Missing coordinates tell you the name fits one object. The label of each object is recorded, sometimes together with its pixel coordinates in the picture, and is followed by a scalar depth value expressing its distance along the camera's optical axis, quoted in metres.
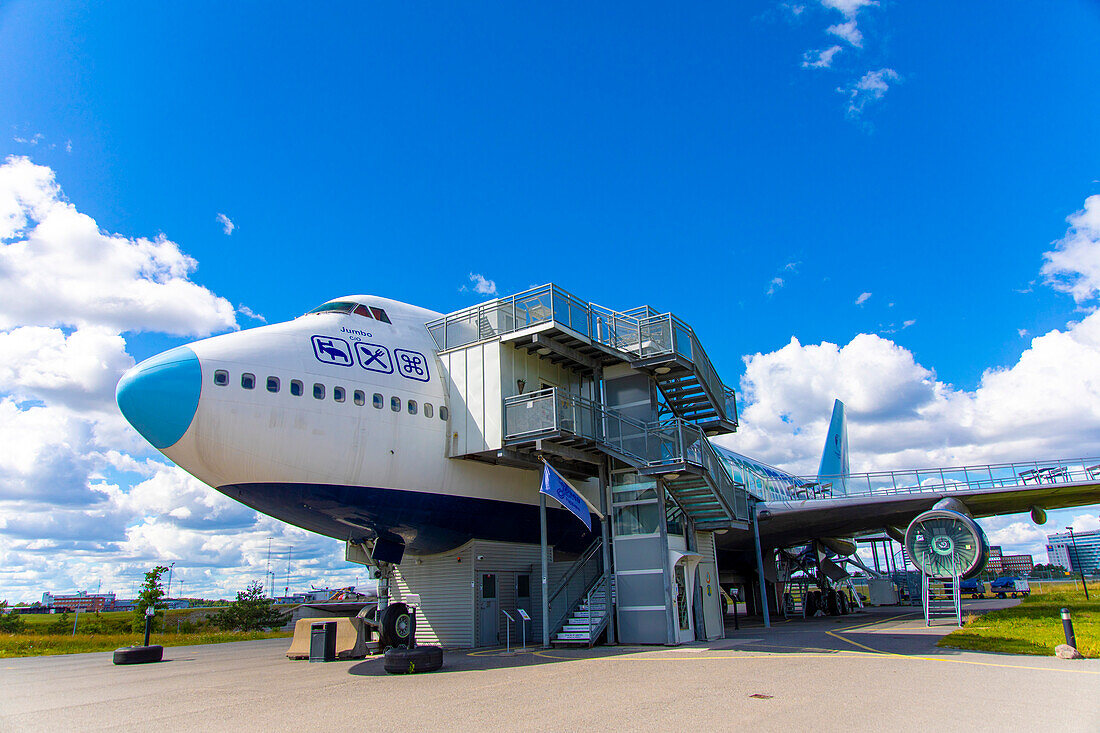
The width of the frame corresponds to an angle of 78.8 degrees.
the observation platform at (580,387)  16.83
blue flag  16.22
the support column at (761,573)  23.33
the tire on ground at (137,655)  18.06
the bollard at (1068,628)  11.87
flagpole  16.31
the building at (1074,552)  80.94
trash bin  16.31
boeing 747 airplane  13.73
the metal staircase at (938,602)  19.96
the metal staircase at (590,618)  17.27
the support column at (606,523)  17.95
